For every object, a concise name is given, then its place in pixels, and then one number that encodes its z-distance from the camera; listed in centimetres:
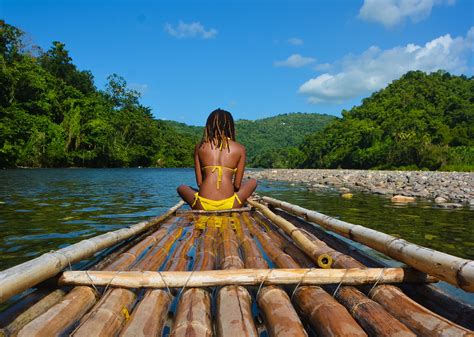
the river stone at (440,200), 1018
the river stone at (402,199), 1066
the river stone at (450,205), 930
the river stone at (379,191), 1321
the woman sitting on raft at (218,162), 537
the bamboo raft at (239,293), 180
